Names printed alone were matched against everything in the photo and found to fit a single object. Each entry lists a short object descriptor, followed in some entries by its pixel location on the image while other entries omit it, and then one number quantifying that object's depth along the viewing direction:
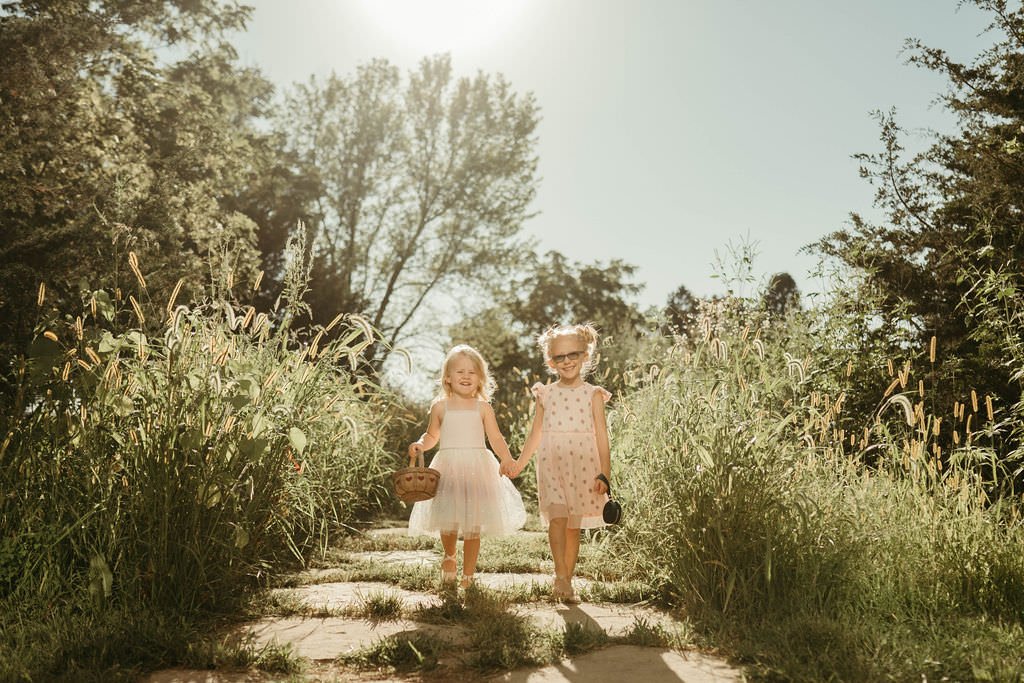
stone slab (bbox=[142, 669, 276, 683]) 2.65
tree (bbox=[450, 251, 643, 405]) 22.97
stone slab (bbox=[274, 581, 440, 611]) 3.80
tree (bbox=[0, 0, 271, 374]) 7.45
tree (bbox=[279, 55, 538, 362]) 23.84
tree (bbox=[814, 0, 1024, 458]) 6.84
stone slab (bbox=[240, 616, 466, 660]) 3.05
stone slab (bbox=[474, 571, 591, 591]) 4.36
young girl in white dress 4.20
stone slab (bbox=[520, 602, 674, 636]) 3.42
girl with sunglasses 4.34
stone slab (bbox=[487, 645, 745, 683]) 2.69
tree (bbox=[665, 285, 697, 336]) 39.75
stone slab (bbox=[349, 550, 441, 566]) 5.12
